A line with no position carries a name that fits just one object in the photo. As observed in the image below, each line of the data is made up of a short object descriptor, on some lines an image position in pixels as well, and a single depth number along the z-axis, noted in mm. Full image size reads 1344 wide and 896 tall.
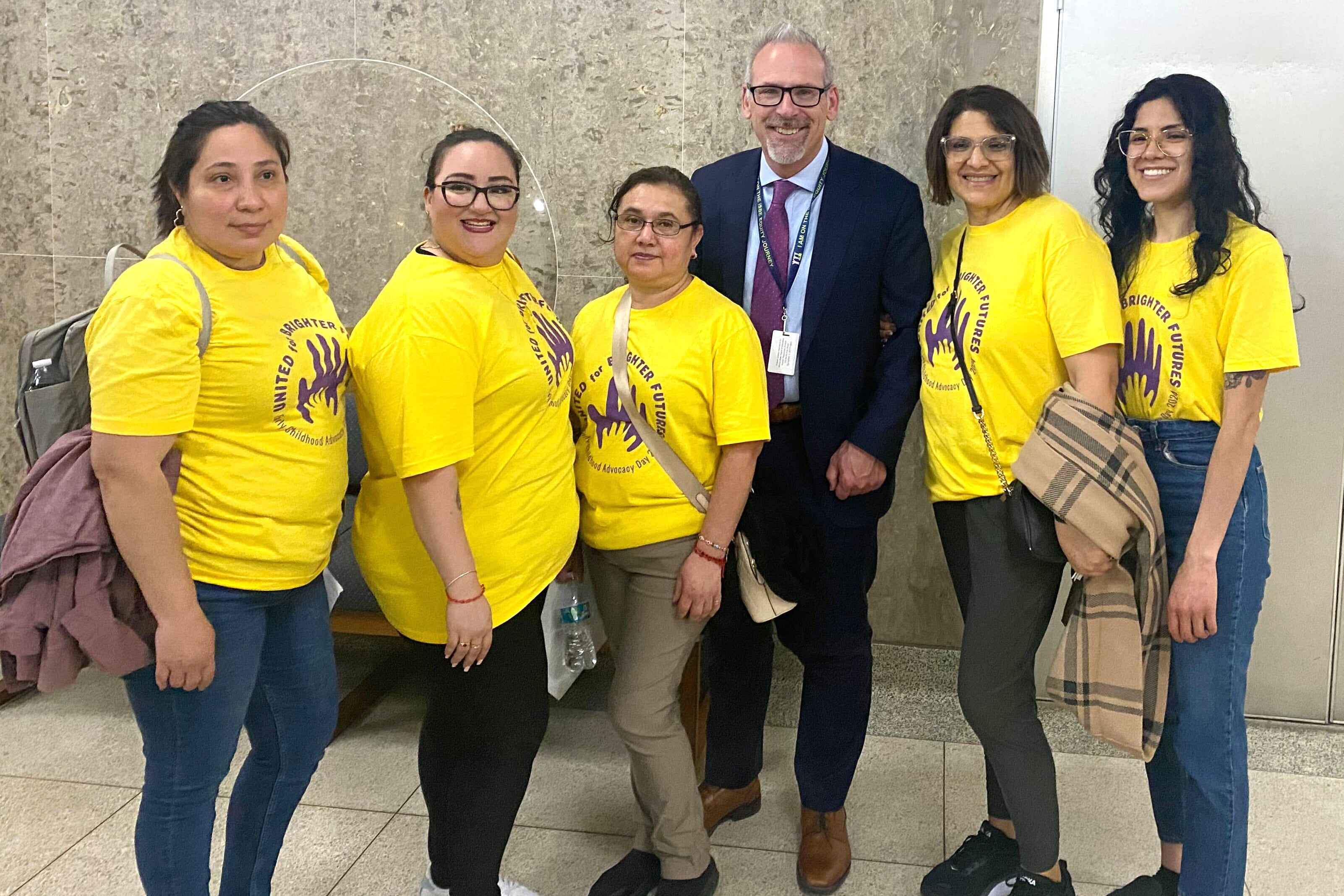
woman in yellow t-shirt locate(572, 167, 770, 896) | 1967
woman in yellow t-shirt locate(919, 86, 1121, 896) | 1883
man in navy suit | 2201
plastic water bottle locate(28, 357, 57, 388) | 1556
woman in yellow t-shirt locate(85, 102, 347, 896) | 1473
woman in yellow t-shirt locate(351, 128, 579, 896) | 1636
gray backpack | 1554
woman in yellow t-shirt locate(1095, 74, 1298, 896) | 1787
